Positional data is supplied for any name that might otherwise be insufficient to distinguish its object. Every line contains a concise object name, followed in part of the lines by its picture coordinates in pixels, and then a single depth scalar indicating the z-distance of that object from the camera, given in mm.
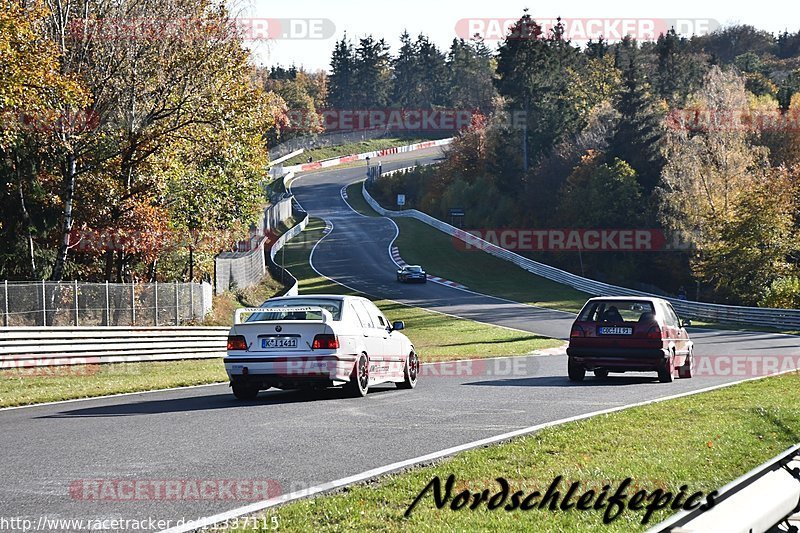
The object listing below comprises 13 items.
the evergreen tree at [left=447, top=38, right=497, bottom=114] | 167125
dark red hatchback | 18469
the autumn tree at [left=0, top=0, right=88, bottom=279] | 24531
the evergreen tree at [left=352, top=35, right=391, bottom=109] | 179375
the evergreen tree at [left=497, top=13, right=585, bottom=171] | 95938
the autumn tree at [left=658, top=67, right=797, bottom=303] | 63094
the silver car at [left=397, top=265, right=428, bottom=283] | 65000
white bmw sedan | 14258
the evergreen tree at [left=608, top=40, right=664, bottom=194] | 79125
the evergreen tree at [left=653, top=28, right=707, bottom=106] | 109812
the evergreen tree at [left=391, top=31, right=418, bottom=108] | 187875
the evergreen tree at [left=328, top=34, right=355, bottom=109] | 180125
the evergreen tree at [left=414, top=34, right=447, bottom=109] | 182875
